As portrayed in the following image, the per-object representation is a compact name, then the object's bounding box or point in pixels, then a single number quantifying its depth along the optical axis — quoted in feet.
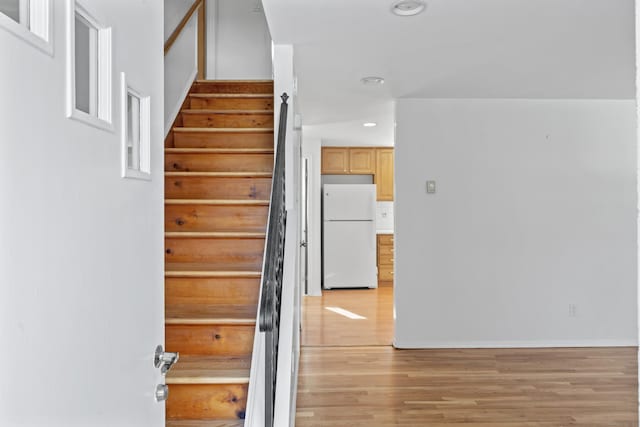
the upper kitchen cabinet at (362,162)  24.81
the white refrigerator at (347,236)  23.81
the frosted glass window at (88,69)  2.58
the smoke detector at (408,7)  7.74
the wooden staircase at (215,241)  6.60
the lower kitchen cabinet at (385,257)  25.50
